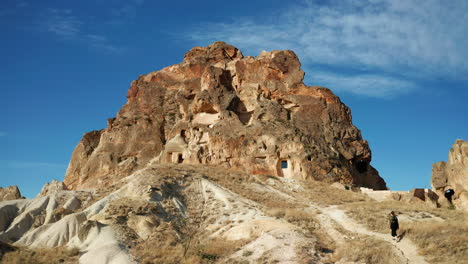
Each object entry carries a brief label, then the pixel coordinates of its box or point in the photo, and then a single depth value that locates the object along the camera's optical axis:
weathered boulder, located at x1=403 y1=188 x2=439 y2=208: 32.22
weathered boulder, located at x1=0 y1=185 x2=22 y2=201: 35.50
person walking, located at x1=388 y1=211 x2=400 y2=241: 20.05
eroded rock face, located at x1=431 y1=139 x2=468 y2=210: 34.47
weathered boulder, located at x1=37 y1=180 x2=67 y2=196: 38.62
